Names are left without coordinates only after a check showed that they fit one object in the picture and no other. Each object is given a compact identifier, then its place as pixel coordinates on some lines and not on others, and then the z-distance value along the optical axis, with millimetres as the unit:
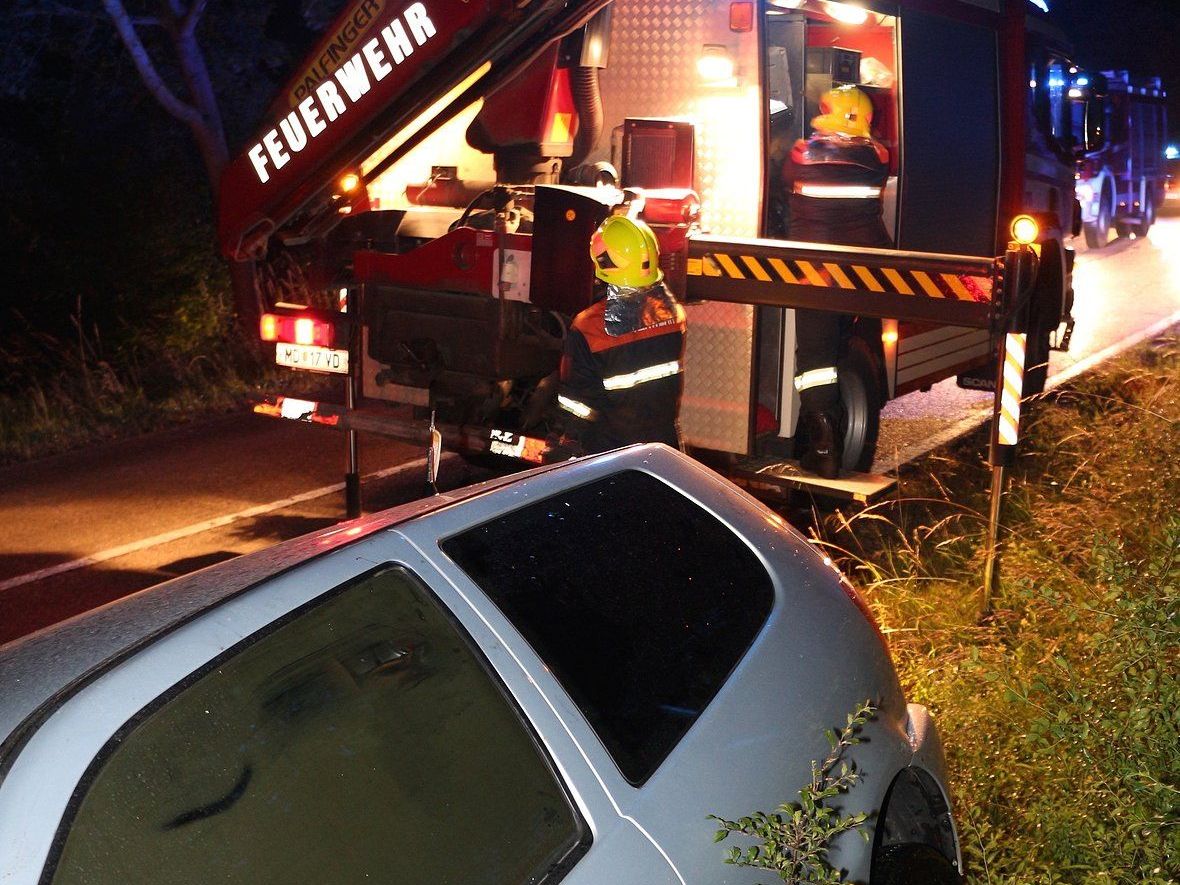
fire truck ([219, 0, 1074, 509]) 5898
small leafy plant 2115
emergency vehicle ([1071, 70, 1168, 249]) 18811
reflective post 4941
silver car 1684
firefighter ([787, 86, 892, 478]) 6641
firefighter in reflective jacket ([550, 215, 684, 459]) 5051
